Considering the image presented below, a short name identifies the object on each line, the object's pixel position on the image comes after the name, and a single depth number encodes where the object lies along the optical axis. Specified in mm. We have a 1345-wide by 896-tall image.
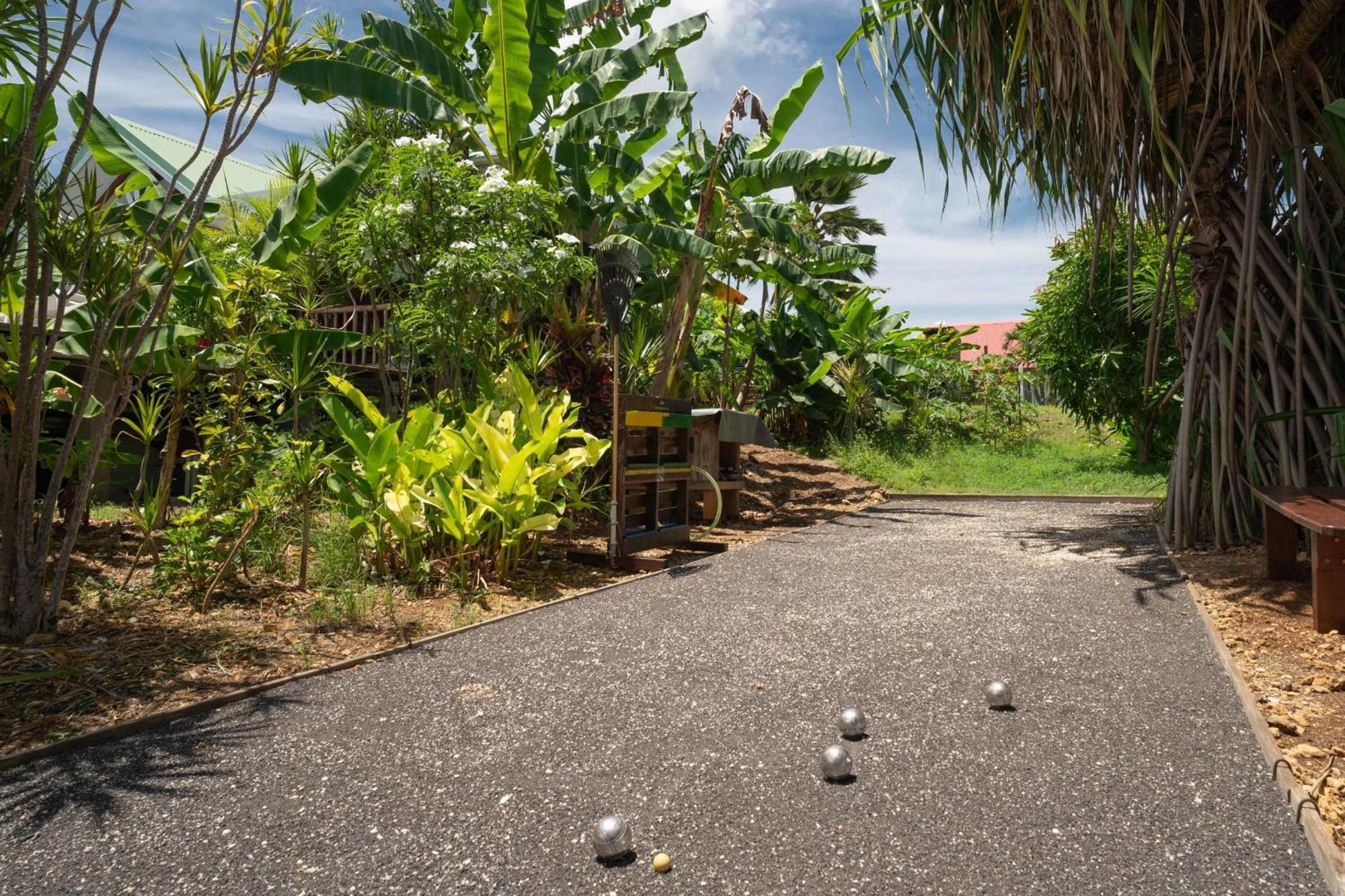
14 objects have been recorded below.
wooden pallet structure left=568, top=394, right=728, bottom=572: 5918
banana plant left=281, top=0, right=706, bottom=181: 7311
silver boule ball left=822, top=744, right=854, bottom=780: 2307
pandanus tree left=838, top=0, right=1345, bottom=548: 4691
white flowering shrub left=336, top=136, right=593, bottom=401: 5883
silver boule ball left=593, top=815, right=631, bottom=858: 1897
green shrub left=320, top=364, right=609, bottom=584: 4777
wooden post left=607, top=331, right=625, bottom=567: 5789
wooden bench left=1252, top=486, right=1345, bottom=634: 3309
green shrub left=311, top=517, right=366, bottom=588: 4793
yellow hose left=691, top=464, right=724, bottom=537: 7562
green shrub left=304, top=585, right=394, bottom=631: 4027
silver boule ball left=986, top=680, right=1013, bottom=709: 2842
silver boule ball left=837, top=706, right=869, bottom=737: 2621
